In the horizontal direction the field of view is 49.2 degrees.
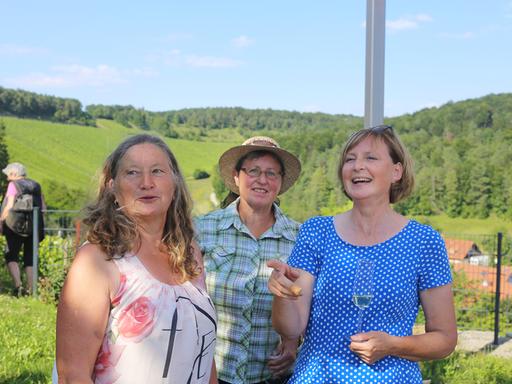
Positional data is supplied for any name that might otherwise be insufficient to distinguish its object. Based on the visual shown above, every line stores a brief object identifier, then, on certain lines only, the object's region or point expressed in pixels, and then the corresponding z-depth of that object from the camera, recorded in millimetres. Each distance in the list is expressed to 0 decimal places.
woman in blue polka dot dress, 1766
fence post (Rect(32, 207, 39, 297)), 7438
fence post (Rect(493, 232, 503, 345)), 6633
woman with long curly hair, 1441
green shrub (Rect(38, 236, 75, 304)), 7097
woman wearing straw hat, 2316
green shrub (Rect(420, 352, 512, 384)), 4586
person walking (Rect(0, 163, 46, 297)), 7277
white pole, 2549
